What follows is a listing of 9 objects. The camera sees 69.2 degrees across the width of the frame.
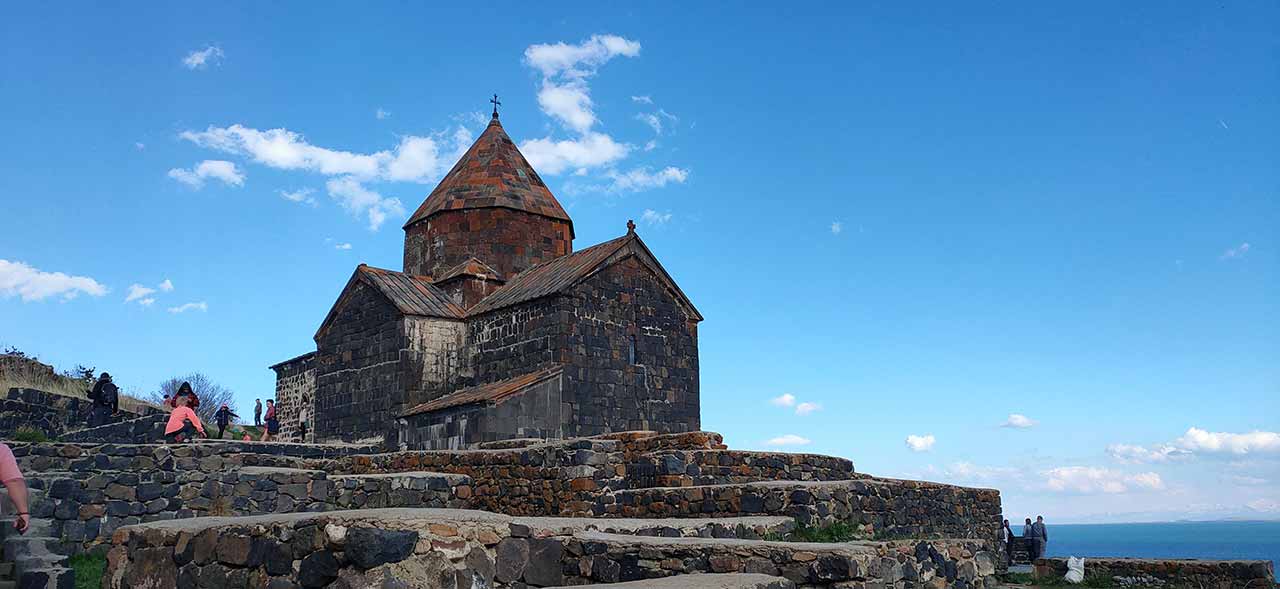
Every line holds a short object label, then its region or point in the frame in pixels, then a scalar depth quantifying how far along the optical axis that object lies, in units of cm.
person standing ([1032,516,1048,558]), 1792
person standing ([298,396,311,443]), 2162
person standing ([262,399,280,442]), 2138
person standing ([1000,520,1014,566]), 1744
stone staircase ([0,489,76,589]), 655
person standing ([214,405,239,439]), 2008
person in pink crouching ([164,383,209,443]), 1285
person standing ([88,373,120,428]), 1795
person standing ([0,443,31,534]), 548
